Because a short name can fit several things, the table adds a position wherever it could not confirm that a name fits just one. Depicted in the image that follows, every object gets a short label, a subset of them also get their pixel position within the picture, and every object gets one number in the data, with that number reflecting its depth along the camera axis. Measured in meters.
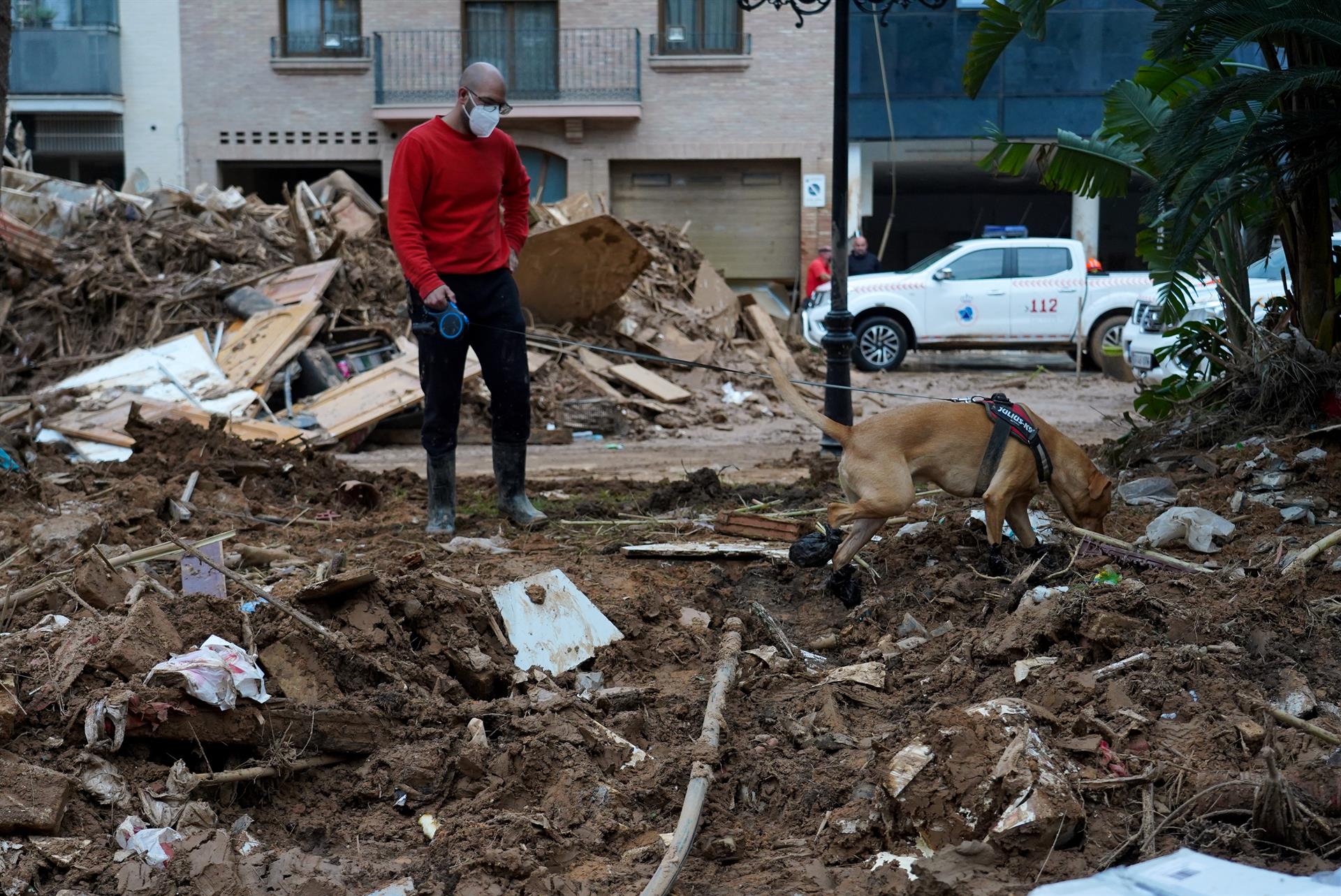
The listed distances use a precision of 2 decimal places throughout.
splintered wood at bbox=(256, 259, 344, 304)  14.67
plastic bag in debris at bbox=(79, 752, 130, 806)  3.94
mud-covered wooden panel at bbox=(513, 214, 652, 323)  14.86
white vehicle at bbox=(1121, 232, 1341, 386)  13.62
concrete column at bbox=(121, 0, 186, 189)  29.81
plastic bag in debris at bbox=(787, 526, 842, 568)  6.62
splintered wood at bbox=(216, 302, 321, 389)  13.14
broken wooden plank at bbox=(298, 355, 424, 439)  12.62
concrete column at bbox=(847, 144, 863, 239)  28.41
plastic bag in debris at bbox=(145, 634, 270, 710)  4.23
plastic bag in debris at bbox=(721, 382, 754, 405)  15.56
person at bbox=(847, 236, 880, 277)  23.11
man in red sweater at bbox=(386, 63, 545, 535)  7.23
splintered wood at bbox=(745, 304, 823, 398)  18.45
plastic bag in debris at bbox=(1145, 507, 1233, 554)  6.54
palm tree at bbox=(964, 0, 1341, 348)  7.16
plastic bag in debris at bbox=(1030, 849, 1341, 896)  3.06
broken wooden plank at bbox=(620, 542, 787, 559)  7.02
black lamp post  10.02
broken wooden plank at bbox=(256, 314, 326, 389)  13.17
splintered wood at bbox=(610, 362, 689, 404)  14.99
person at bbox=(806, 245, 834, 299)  23.47
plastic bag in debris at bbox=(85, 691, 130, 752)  4.10
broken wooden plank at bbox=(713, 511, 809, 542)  7.40
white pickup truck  20.31
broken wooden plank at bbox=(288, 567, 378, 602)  5.04
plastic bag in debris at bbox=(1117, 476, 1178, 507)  7.71
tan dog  6.20
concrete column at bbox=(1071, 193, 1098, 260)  28.30
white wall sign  28.69
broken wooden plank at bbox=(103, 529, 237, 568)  5.82
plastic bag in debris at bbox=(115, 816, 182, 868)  3.72
